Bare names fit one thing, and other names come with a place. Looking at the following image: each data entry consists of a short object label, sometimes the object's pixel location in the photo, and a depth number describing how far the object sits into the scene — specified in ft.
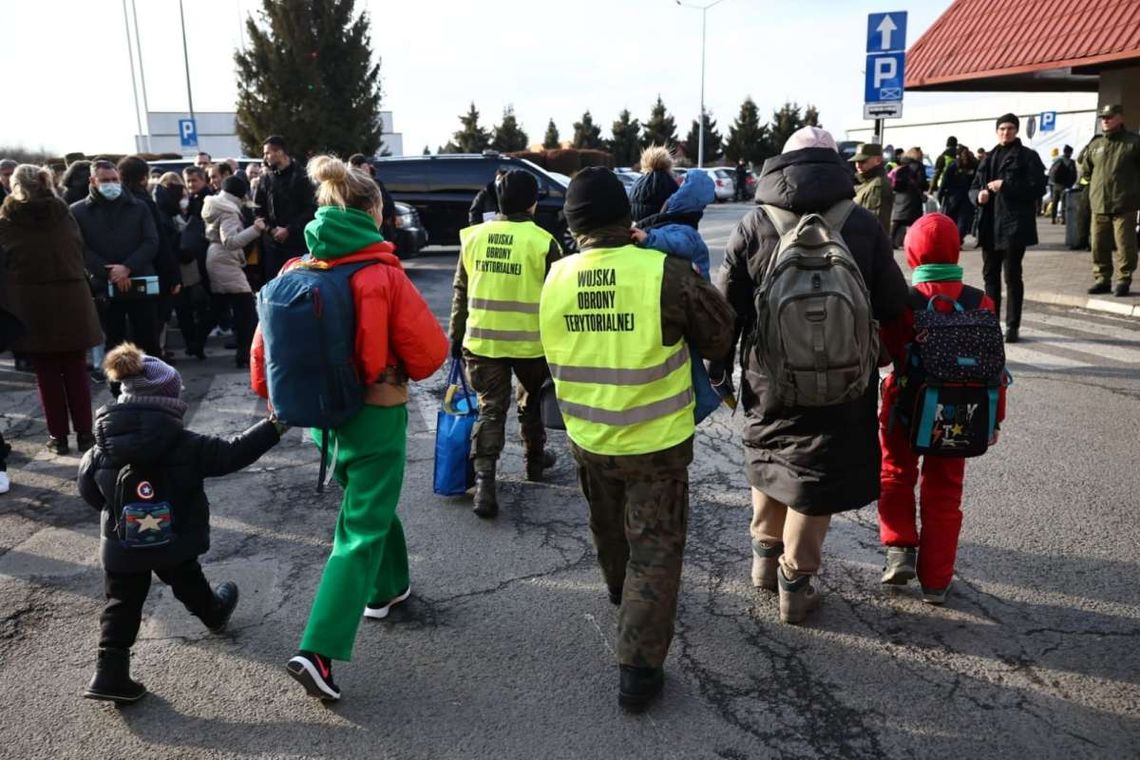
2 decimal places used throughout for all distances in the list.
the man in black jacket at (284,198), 28.68
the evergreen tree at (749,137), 188.85
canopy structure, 42.68
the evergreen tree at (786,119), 189.98
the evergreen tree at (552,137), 206.18
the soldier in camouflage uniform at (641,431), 10.48
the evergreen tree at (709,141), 198.70
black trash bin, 52.75
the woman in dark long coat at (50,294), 20.22
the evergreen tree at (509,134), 189.01
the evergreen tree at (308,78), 116.98
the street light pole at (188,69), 128.47
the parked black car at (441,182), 58.13
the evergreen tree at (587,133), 202.69
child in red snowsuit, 12.46
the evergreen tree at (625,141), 198.70
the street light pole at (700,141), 159.61
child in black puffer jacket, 10.82
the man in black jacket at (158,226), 25.53
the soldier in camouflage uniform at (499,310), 16.22
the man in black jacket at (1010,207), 28.45
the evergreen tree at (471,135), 184.03
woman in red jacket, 10.85
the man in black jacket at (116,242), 23.89
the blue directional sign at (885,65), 37.86
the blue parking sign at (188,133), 85.71
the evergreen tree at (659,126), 195.83
